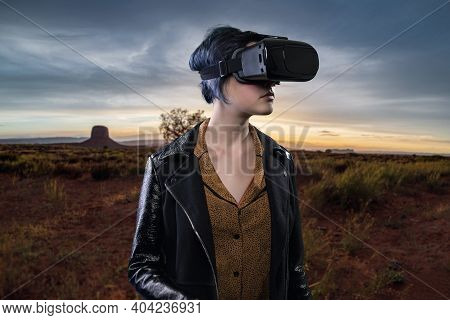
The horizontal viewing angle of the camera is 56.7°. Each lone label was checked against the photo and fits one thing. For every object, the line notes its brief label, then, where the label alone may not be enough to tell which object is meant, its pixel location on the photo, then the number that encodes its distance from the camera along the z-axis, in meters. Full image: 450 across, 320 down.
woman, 1.41
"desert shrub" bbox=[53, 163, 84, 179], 9.02
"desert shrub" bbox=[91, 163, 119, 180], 8.62
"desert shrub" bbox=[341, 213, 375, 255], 4.17
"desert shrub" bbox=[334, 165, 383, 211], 5.68
